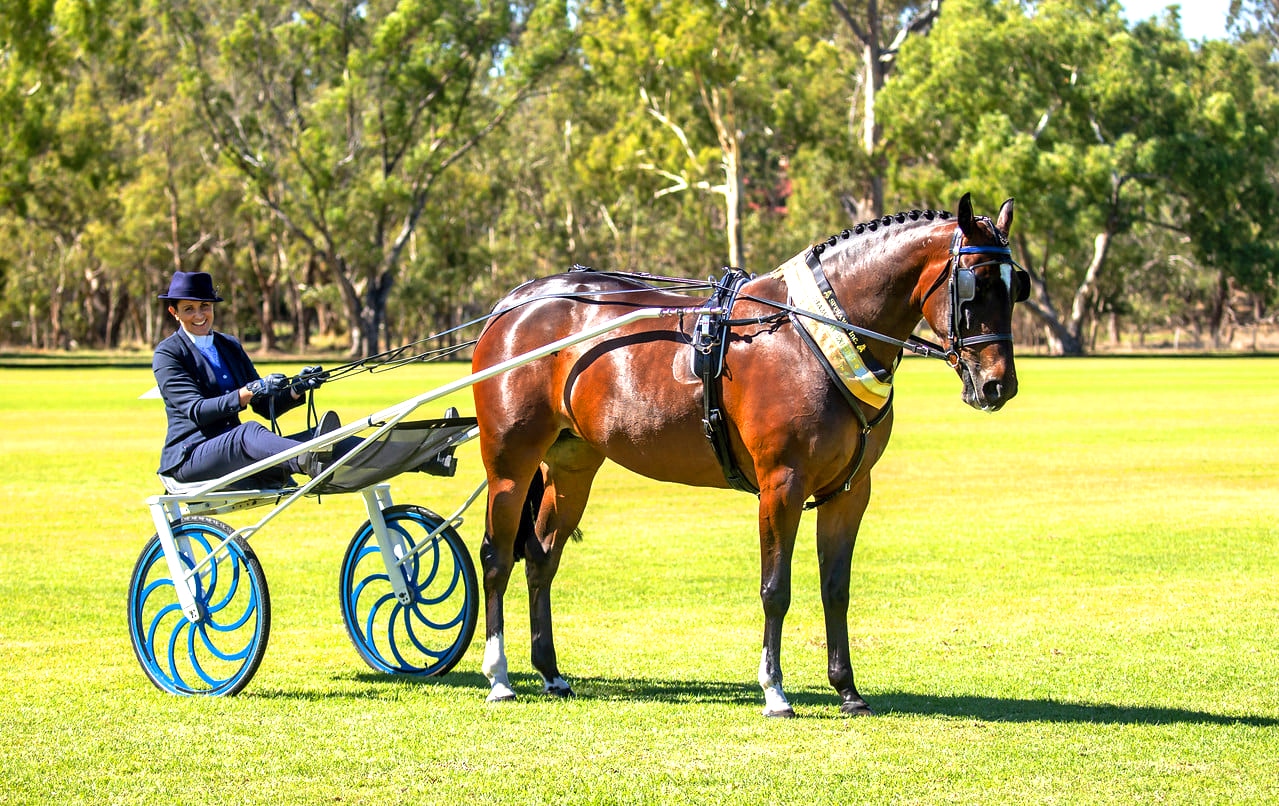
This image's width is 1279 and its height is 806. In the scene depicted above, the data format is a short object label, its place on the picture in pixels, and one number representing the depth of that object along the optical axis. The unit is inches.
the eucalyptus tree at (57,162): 2012.8
